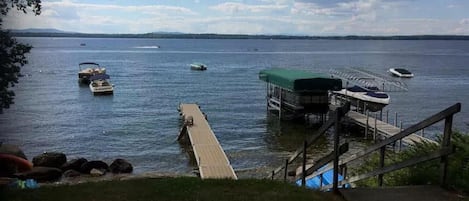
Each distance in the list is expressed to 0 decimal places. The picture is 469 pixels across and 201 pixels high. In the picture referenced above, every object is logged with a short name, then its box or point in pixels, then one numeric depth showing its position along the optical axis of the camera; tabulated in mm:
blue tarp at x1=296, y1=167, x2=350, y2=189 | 14250
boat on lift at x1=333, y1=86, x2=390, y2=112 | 39812
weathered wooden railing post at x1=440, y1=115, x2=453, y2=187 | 7184
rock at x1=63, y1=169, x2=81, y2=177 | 24828
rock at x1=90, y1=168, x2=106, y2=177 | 24848
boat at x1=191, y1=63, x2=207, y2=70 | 106375
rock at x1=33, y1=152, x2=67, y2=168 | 25953
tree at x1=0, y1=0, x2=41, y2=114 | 5719
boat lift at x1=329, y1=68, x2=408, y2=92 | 63625
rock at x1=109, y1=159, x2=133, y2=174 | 25344
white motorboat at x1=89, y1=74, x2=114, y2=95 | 60575
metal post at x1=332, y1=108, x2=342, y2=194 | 7199
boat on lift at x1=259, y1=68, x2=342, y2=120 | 37219
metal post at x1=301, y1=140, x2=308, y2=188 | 9086
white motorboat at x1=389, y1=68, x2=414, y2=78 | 88625
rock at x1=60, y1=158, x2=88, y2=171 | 25859
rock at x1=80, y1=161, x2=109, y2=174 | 25538
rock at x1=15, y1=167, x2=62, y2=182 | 23875
